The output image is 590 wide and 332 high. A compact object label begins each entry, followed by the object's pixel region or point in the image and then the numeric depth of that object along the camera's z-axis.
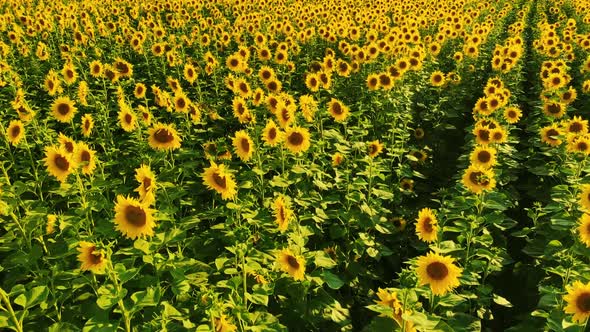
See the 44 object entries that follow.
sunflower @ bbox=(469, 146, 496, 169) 5.49
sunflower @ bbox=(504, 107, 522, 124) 7.25
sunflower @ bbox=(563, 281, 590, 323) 3.20
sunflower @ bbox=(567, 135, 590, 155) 5.38
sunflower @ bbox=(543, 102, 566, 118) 7.17
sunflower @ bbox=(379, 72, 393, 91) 8.04
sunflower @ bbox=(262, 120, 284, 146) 5.31
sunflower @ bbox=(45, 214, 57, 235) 4.17
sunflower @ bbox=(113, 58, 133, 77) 8.23
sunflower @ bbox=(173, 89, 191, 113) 6.55
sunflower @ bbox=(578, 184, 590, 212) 4.41
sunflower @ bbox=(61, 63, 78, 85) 7.83
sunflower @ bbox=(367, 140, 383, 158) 5.73
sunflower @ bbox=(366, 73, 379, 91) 8.14
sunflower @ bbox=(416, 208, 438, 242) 4.48
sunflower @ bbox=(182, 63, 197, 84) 8.24
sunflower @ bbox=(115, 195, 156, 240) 3.70
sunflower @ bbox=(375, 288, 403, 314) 3.36
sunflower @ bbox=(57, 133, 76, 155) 4.73
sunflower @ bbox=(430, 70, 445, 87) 9.09
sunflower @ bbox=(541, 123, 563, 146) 6.25
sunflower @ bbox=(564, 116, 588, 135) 6.09
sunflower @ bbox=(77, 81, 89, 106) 7.11
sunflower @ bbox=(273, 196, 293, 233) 4.09
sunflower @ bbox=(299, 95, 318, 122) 6.24
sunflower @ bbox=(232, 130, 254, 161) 5.15
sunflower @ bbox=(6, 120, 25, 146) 5.45
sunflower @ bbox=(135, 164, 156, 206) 4.01
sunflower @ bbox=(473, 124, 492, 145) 6.03
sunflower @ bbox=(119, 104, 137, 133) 6.04
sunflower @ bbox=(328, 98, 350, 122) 6.50
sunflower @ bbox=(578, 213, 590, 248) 3.96
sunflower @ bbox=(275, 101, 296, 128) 5.65
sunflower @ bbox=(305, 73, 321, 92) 7.88
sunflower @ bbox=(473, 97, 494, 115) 7.20
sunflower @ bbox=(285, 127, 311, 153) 5.32
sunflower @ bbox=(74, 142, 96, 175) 4.70
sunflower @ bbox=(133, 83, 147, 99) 7.25
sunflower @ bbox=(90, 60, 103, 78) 8.29
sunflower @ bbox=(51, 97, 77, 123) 6.41
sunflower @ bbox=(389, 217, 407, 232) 5.95
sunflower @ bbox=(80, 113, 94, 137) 5.92
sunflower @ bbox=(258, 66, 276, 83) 7.90
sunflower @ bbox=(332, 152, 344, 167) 5.83
